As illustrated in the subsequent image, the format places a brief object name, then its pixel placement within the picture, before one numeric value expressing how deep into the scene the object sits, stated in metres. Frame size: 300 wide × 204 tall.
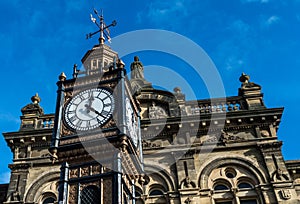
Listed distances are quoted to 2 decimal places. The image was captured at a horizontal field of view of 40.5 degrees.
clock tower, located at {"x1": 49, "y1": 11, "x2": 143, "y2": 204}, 8.58
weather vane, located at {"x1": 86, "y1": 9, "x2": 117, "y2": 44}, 12.44
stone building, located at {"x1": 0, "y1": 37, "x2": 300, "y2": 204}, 15.96
